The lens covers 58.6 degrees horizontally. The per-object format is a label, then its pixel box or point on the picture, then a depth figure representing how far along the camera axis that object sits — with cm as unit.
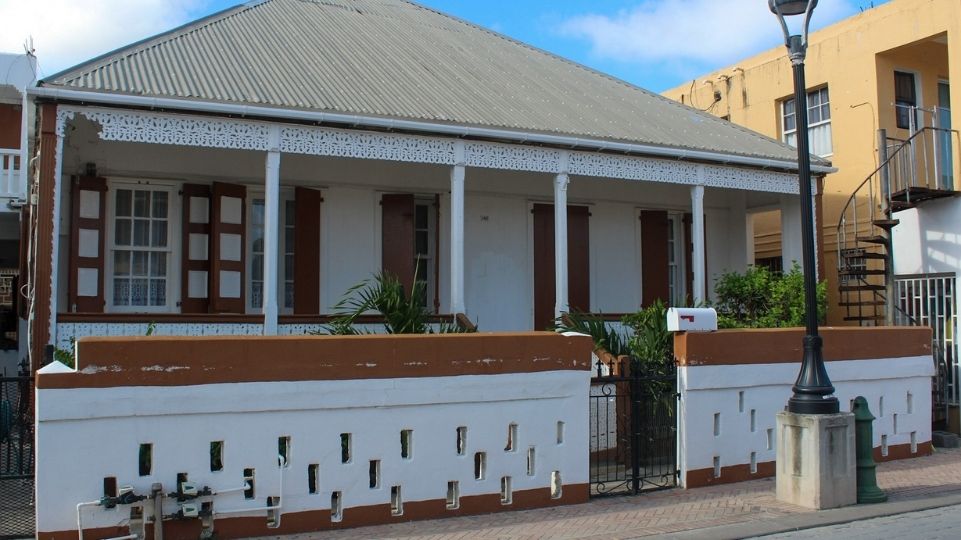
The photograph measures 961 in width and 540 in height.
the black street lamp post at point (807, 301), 853
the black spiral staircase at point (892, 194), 1431
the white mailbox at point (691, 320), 916
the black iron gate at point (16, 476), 705
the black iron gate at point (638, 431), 911
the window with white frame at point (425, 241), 1472
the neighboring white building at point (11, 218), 1759
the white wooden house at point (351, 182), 1123
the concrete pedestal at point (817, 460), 838
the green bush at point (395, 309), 1083
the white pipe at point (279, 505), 696
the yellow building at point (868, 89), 1609
